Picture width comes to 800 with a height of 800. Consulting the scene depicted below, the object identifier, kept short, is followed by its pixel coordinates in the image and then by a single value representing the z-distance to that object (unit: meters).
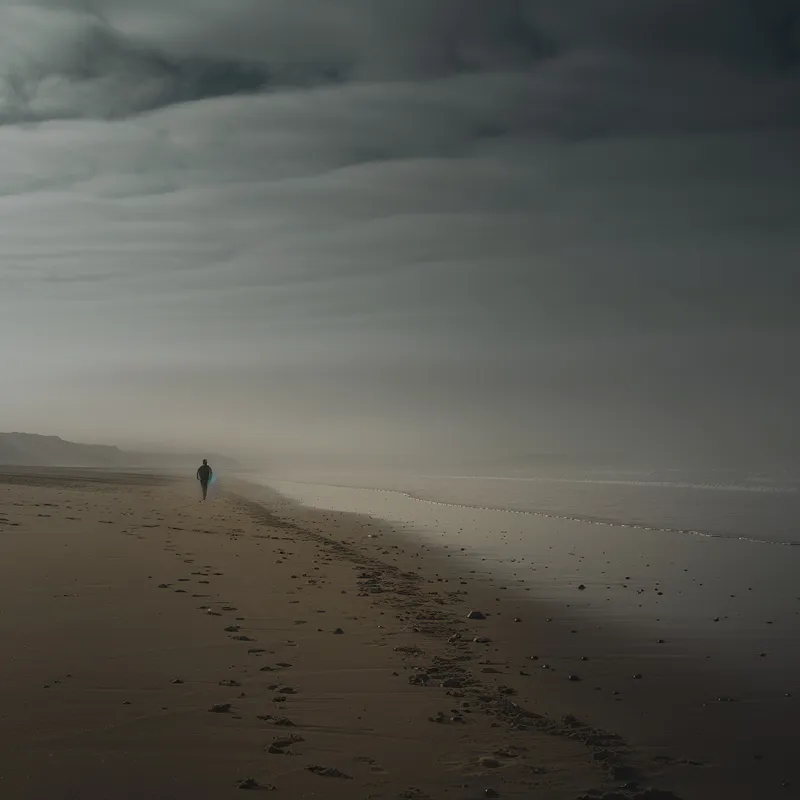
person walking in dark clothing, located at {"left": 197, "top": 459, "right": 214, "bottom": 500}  38.41
